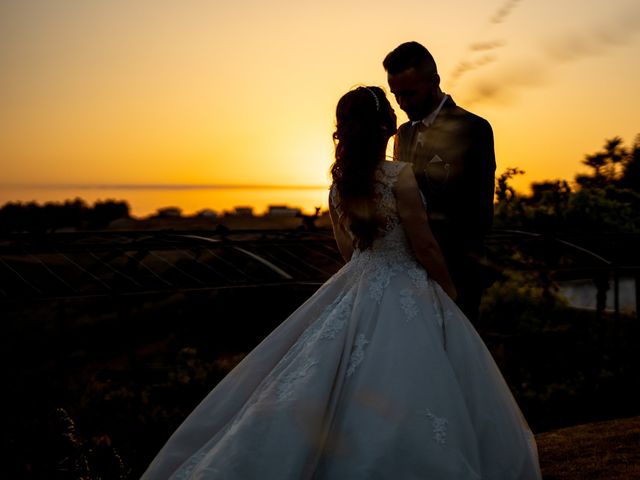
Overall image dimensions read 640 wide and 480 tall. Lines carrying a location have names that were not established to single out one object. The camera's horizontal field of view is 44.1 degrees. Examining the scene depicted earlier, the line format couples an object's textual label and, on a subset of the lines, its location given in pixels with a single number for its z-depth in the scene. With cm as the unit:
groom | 415
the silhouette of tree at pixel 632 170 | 1384
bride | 318
